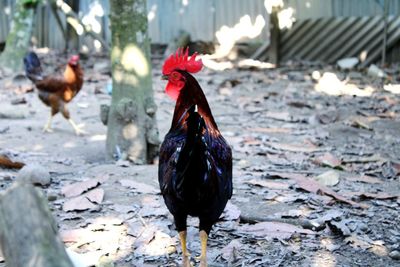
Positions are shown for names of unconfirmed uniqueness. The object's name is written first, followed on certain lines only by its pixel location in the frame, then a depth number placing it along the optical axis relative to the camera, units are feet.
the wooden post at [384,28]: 38.64
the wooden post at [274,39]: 42.48
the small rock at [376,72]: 37.28
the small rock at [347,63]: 41.03
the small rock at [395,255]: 11.87
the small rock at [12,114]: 27.12
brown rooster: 25.35
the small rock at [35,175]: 15.89
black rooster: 9.68
